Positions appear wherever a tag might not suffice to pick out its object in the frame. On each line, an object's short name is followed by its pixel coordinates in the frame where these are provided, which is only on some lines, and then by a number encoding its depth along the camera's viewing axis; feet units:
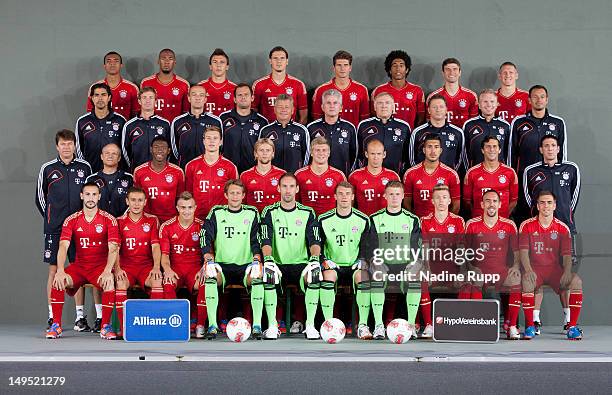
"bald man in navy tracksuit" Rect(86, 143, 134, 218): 59.67
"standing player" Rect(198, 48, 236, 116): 65.41
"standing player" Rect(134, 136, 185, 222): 59.57
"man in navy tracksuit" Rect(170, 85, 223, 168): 62.08
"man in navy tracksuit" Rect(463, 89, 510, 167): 61.82
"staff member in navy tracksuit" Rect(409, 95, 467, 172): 61.05
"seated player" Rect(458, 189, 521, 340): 54.54
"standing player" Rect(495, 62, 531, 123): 64.90
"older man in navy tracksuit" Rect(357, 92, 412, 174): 61.72
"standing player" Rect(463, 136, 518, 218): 59.52
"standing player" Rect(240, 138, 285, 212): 59.11
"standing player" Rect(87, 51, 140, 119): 65.21
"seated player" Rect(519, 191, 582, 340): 55.52
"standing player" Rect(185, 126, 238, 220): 59.11
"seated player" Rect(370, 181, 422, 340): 54.13
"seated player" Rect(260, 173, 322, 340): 53.98
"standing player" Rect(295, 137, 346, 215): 58.95
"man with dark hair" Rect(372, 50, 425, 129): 64.90
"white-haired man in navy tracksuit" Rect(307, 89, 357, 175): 61.46
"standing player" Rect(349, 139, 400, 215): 58.70
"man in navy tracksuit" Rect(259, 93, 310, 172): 61.46
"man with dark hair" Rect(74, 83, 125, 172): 62.39
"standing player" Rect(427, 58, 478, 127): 64.44
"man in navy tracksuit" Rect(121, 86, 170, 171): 62.03
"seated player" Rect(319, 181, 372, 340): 54.85
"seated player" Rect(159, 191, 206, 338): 56.44
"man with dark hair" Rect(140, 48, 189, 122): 65.10
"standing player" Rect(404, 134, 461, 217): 59.52
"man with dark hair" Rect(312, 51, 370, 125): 64.62
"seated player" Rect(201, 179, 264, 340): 55.26
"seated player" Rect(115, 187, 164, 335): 56.75
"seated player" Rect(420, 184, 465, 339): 54.13
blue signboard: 51.03
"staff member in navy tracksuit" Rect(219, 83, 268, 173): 62.03
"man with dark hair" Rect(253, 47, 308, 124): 65.26
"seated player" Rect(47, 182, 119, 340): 55.11
